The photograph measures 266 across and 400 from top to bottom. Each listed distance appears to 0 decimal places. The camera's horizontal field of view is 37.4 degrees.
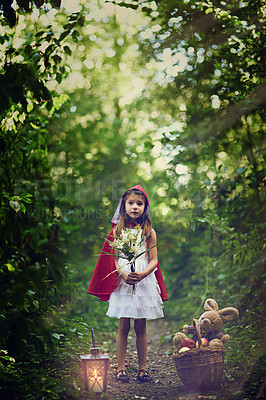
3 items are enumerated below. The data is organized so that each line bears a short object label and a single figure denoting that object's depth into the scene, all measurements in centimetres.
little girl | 336
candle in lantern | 296
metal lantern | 296
